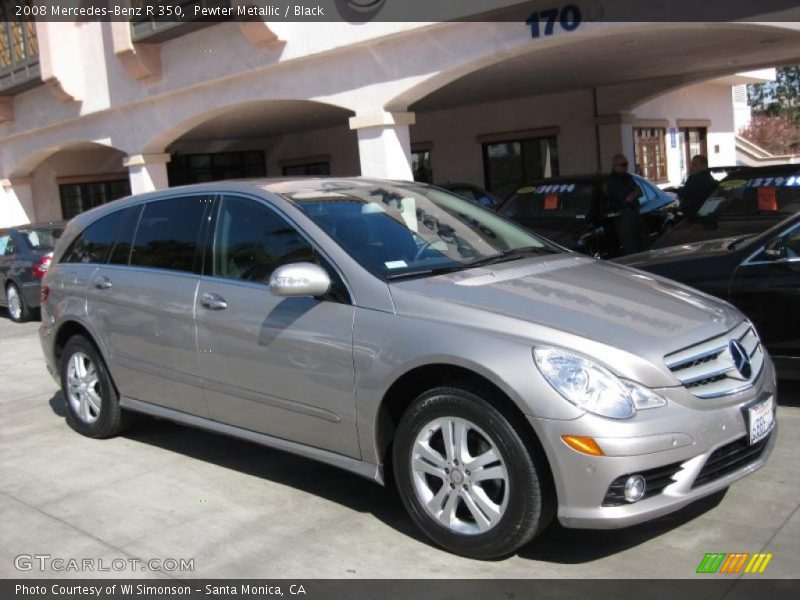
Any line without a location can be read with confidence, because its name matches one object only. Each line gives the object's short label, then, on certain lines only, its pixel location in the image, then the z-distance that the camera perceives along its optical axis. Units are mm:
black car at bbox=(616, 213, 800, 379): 5453
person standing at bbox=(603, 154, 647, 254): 10305
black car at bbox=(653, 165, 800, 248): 8461
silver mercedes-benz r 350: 3385
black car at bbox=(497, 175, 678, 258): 10336
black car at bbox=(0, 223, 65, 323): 12508
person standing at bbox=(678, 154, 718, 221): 10414
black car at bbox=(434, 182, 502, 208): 13634
